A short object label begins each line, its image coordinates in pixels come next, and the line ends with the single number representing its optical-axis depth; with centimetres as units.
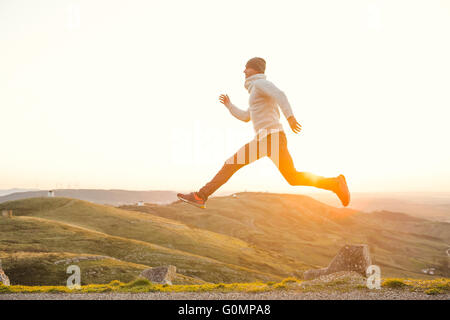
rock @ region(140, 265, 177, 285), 1662
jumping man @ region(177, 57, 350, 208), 635
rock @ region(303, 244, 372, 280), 1220
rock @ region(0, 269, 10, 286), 1356
